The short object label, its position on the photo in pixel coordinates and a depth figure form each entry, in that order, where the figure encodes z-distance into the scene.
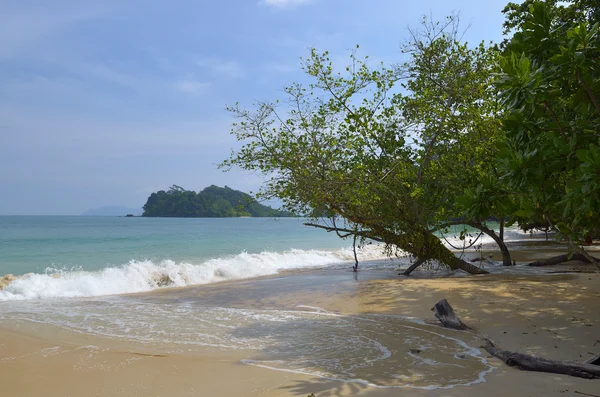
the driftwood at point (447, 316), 7.97
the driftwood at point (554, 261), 15.95
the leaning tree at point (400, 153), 12.52
